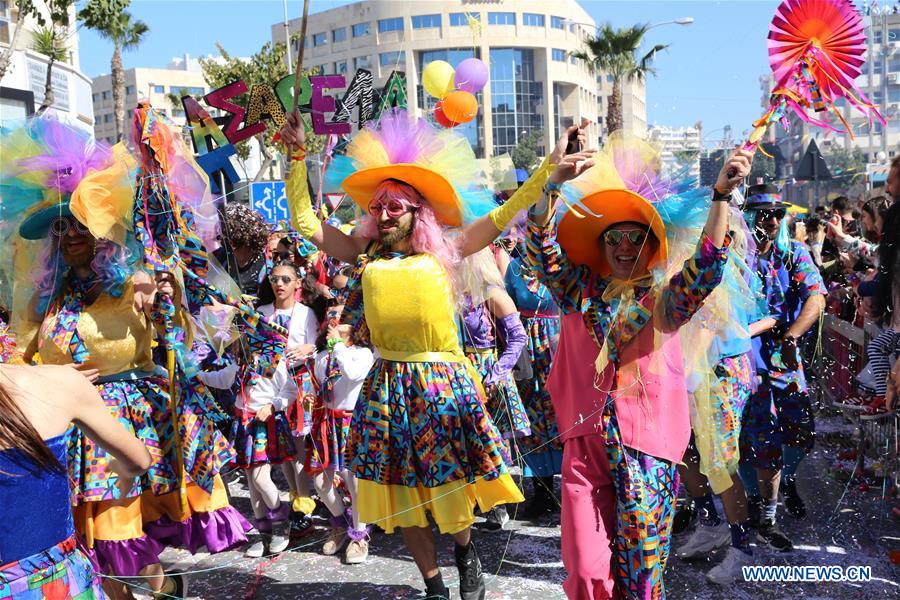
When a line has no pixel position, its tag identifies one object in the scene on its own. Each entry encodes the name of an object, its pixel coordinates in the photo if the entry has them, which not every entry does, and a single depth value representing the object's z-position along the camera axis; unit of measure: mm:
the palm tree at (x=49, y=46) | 20547
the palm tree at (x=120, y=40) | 26097
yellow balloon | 6906
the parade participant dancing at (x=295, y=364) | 5004
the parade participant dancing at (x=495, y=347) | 4785
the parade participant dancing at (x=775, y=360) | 4562
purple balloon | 6520
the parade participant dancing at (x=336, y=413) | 4906
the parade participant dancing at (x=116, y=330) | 3576
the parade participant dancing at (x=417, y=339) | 3645
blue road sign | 10664
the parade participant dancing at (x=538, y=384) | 5419
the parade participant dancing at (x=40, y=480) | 2105
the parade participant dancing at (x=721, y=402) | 3324
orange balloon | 5646
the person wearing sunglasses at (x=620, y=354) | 2922
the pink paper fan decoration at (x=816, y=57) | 2867
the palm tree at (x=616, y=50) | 27688
